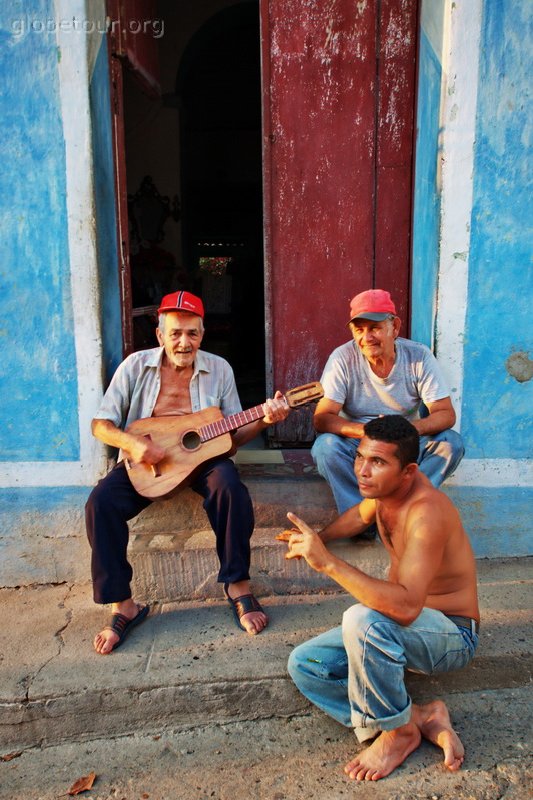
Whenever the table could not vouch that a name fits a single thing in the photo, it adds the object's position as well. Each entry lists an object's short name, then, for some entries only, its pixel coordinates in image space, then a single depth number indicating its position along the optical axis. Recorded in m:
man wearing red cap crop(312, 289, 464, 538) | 3.22
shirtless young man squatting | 2.16
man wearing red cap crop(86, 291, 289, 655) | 2.92
